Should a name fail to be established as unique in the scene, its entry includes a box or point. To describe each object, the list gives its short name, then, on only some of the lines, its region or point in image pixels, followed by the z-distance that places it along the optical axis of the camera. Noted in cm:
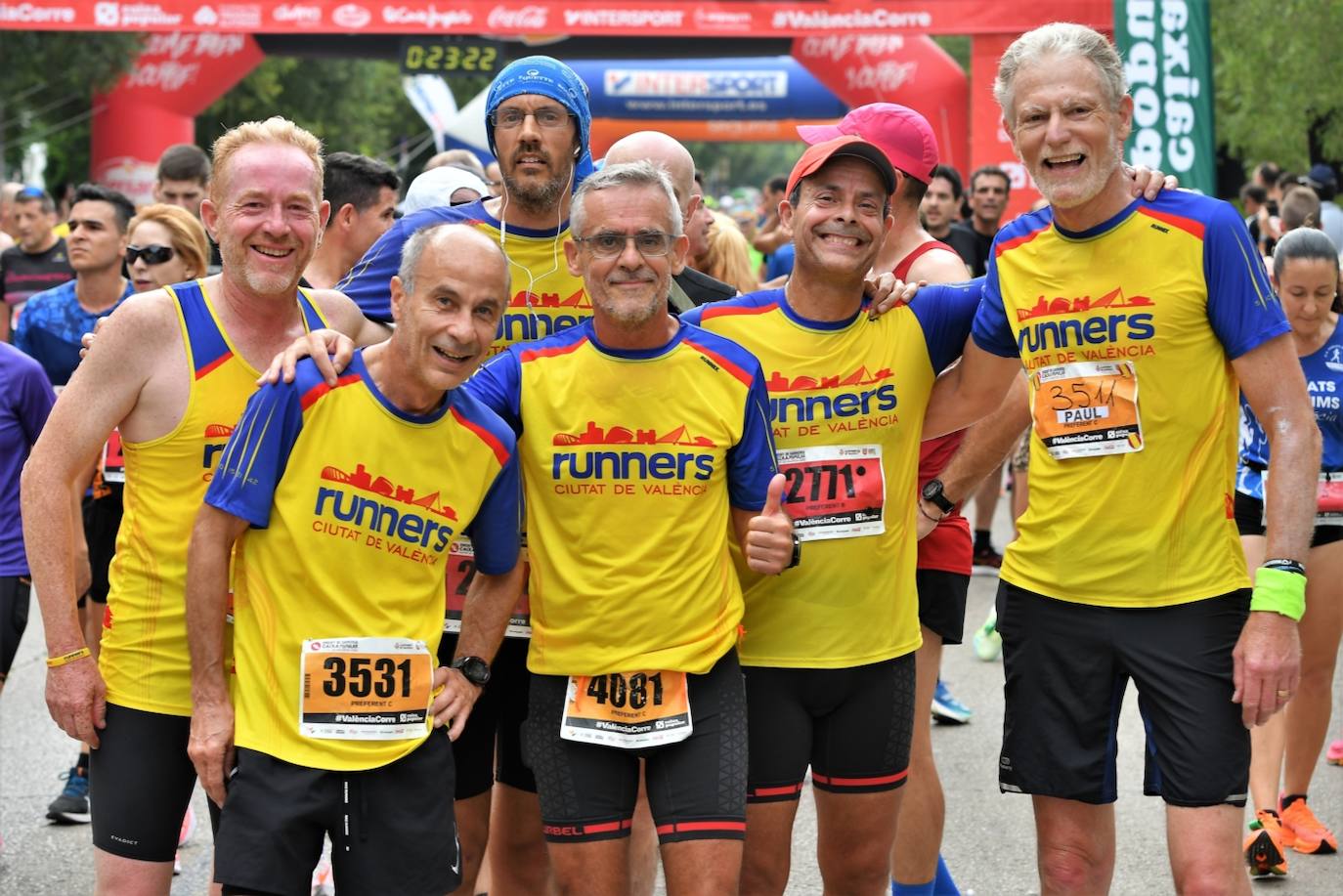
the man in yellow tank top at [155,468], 374
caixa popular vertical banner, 1452
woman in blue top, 625
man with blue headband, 445
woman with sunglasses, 635
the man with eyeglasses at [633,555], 382
